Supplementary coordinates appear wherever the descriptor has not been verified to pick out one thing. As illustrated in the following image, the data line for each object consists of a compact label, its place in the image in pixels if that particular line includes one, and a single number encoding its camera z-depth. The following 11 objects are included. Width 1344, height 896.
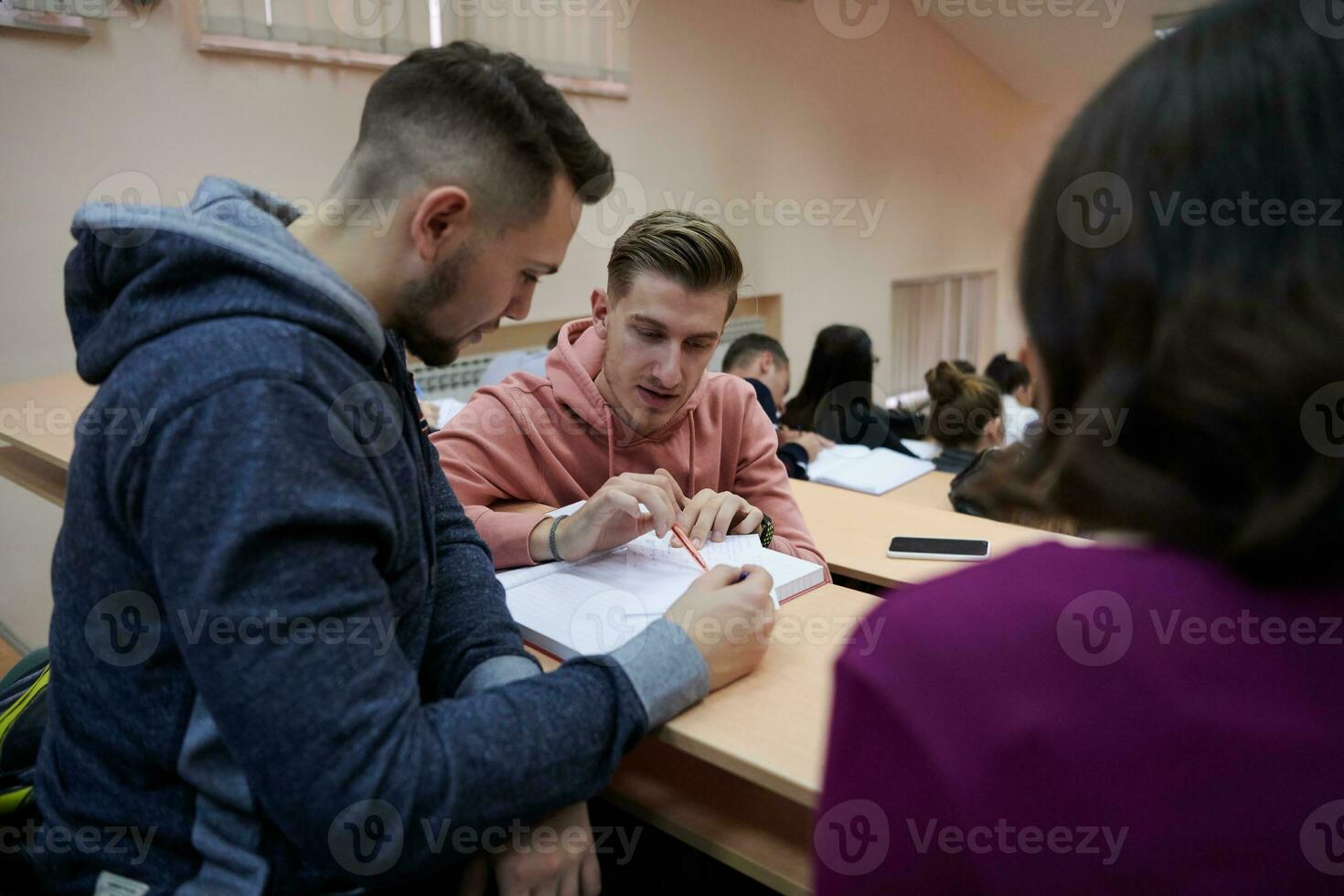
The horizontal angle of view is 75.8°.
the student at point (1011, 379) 4.18
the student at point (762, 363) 3.47
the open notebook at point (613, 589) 1.01
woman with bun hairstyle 3.03
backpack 0.90
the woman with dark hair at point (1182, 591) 0.42
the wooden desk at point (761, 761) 0.81
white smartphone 1.59
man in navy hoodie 0.66
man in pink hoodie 1.49
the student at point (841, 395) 3.27
